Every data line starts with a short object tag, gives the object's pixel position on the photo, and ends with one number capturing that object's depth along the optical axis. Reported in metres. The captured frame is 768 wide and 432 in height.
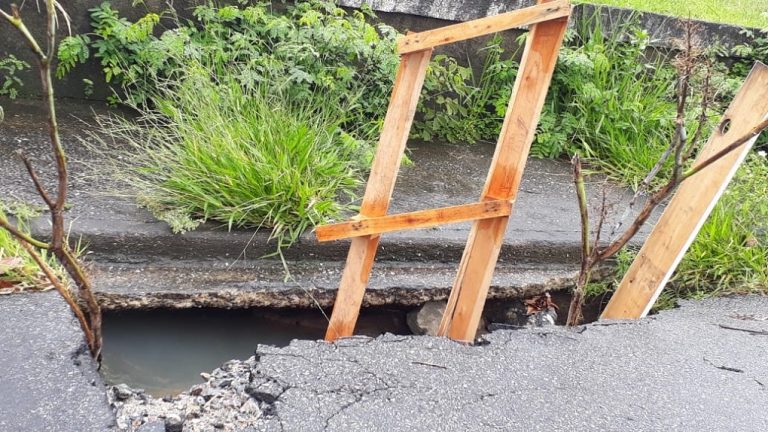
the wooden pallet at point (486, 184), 2.45
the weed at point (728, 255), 3.69
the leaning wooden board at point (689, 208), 3.18
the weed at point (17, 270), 2.66
